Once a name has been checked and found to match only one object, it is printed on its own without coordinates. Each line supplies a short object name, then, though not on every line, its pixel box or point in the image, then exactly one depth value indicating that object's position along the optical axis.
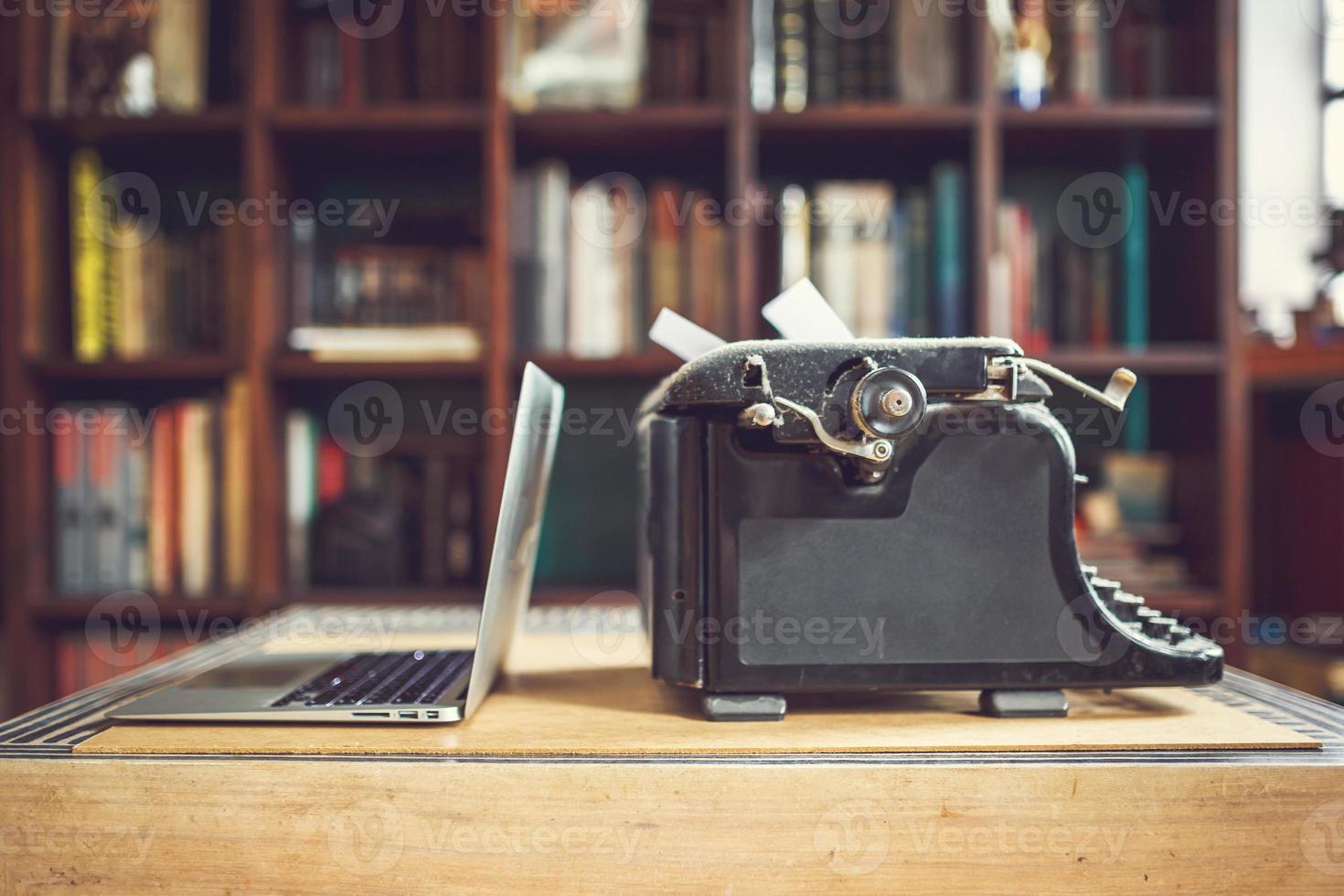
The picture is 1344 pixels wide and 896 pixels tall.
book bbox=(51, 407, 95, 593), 1.86
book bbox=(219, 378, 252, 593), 1.84
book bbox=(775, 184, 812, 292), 1.84
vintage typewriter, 0.75
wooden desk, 0.65
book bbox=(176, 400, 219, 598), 1.85
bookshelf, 1.79
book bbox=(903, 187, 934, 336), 1.85
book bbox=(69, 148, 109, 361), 1.86
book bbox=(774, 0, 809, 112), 1.84
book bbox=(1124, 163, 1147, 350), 1.88
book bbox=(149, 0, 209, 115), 1.86
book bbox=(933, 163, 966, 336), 1.83
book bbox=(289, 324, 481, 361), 1.86
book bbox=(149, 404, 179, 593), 1.85
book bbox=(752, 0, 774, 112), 1.86
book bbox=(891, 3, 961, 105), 1.84
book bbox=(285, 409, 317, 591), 1.87
